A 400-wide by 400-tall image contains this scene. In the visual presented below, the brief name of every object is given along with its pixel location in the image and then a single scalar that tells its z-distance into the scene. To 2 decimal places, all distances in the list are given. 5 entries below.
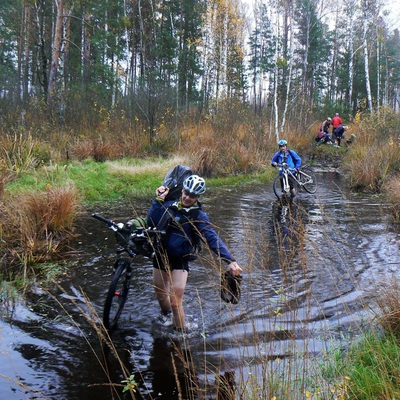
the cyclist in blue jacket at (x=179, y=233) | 4.40
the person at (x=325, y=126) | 22.52
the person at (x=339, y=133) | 22.70
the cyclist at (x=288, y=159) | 12.76
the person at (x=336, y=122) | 23.20
